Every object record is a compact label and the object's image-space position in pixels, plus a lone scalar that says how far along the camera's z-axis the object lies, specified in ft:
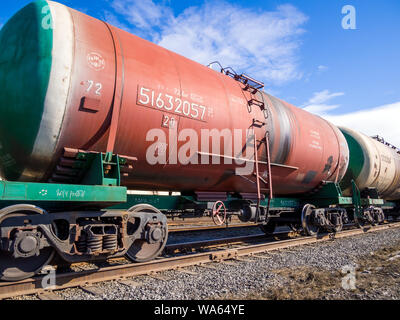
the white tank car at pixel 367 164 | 38.34
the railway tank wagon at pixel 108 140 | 13.48
